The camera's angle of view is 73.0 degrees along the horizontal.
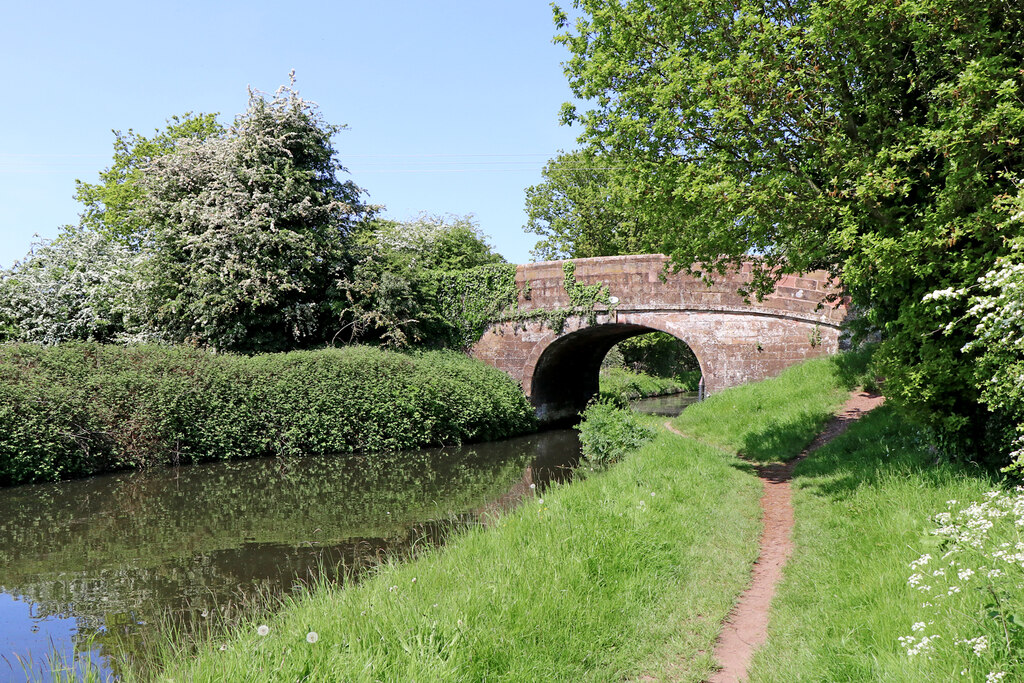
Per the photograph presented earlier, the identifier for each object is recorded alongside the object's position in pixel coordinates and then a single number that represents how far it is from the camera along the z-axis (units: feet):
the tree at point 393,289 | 60.75
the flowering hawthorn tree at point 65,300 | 64.49
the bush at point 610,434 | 38.60
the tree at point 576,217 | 101.04
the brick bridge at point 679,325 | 52.90
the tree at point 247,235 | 55.77
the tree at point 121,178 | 93.56
